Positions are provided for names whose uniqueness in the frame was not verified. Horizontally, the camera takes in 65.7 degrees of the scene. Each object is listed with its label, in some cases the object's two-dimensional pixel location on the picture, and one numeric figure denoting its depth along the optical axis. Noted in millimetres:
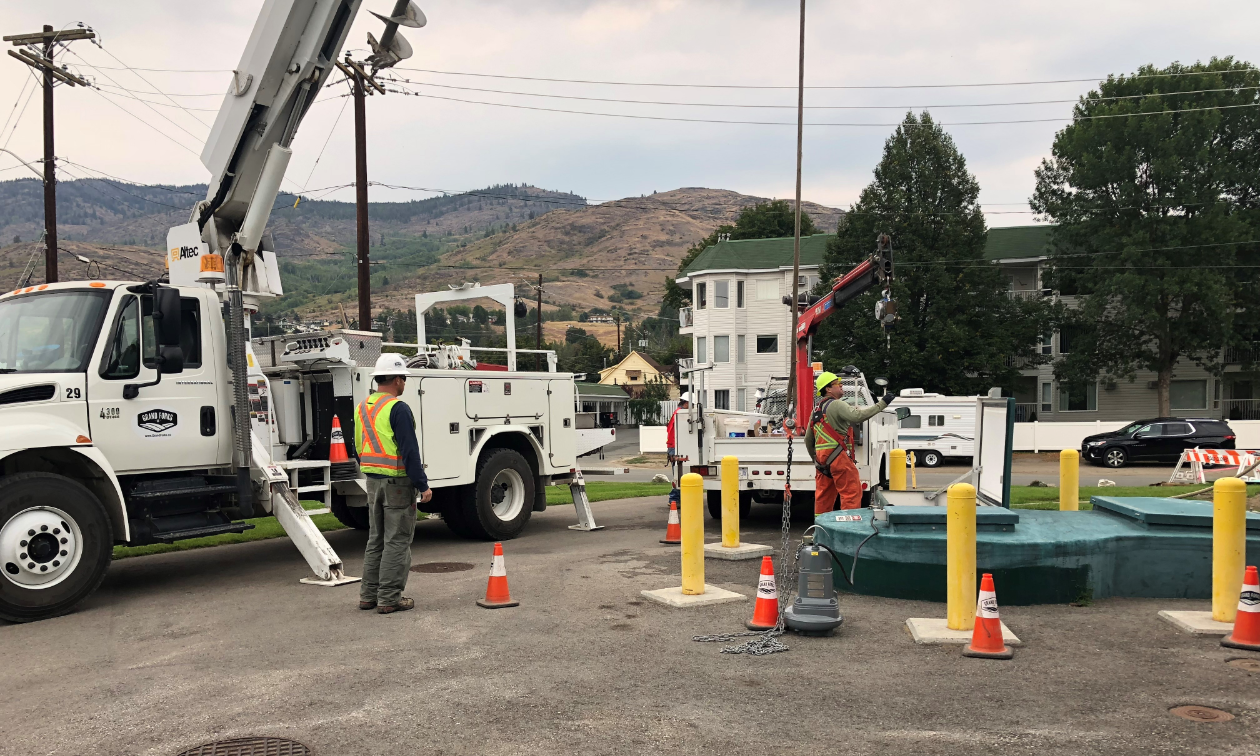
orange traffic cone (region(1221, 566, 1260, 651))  6396
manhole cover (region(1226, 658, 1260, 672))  6000
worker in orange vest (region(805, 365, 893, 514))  10688
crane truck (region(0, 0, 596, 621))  8219
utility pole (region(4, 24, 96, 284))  27047
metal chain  6605
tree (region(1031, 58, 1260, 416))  38938
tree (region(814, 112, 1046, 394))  41438
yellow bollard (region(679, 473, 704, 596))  8375
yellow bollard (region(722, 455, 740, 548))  10875
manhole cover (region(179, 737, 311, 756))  4711
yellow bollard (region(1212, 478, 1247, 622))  7133
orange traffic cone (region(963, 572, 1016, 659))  6320
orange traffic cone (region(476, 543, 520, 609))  8133
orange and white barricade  23391
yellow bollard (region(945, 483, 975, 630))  6957
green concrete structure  7863
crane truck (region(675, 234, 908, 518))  12641
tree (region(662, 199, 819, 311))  64375
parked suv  31156
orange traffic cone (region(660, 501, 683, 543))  11844
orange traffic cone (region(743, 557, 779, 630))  7176
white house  52562
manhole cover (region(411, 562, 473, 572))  10211
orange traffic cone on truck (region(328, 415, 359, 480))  10578
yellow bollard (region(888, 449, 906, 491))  12859
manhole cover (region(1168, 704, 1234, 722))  5047
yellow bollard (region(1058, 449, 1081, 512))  11398
